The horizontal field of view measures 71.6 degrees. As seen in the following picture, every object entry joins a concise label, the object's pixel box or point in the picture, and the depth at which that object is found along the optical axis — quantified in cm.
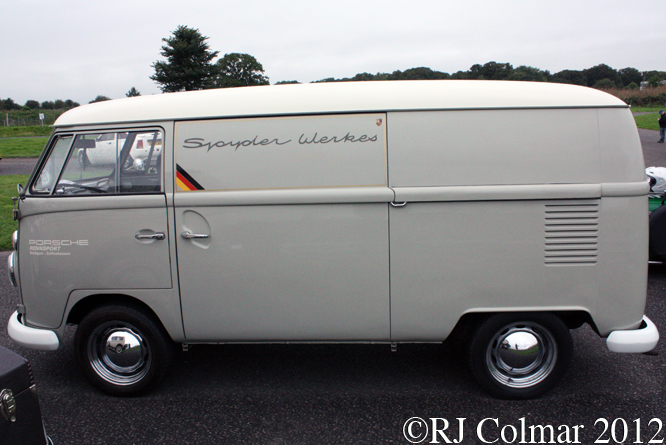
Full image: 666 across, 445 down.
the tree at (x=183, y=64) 4522
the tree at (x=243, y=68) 6856
